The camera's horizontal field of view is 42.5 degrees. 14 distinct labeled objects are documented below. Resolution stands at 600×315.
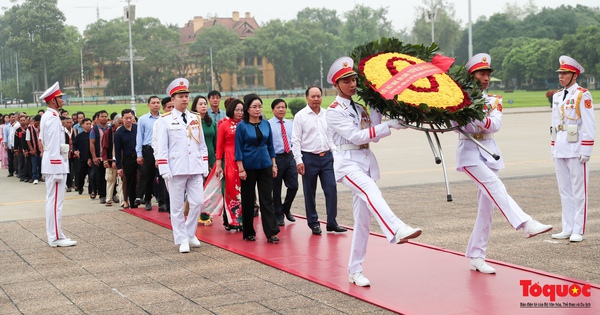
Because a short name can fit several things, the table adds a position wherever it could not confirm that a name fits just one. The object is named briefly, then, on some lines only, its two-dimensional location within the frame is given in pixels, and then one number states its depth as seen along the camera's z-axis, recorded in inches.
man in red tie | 409.7
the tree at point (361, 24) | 4855.8
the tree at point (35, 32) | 3565.5
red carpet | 233.6
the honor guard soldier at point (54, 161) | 371.2
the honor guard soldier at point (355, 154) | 259.9
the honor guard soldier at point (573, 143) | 345.1
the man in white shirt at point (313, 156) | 382.6
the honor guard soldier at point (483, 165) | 266.4
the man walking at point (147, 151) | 472.1
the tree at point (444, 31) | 4148.6
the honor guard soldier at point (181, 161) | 355.3
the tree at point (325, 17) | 5743.1
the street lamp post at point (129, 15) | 1737.2
